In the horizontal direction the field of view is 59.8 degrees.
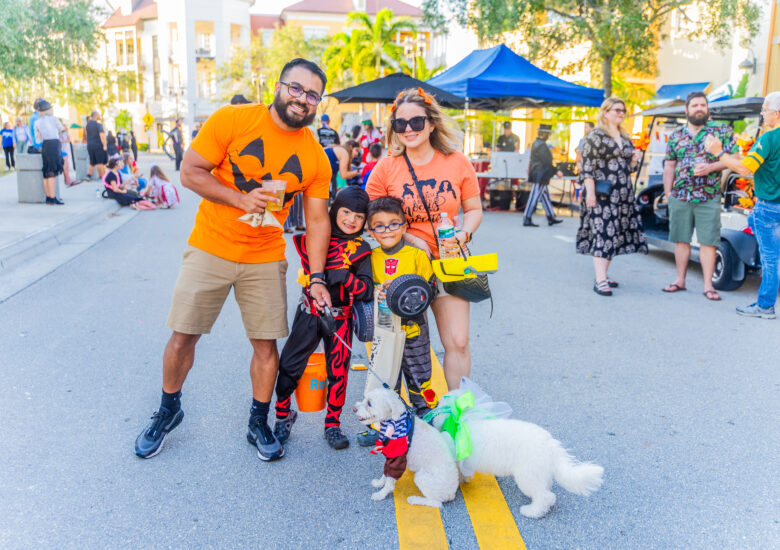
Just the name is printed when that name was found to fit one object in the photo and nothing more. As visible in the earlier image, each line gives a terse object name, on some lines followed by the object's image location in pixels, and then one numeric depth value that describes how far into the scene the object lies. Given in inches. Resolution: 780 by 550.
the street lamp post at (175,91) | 2679.6
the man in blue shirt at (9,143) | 951.0
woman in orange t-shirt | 135.8
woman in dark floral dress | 272.4
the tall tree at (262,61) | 2186.3
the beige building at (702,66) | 827.4
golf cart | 286.0
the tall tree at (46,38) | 705.0
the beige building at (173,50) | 2657.5
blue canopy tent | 552.1
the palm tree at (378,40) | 1731.1
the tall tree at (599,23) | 734.4
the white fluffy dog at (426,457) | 114.1
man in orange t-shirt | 121.7
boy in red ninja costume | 133.6
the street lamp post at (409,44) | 1729.8
